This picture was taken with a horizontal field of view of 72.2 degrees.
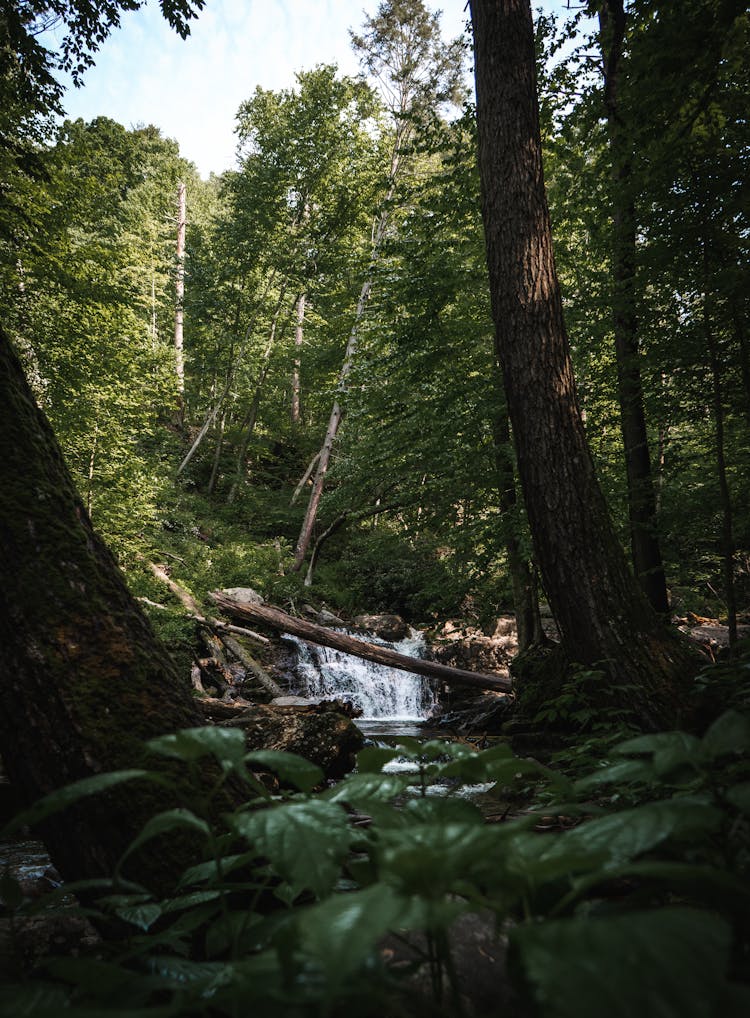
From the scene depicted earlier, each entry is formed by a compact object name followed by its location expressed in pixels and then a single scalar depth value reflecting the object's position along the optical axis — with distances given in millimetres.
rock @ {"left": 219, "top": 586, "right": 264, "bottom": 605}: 11616
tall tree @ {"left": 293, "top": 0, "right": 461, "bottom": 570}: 14320
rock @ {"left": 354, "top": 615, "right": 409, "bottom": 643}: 12242
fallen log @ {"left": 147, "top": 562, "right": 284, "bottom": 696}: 8587
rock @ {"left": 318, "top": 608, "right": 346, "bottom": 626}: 12126
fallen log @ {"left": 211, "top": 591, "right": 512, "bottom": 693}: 8055
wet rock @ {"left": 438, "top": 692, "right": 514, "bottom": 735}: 6312
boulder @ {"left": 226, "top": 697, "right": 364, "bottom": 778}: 4594
